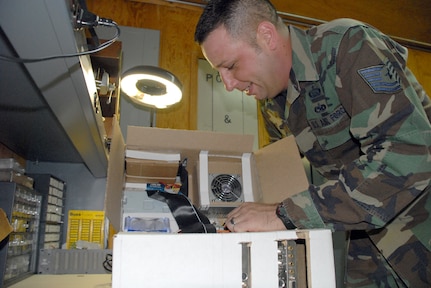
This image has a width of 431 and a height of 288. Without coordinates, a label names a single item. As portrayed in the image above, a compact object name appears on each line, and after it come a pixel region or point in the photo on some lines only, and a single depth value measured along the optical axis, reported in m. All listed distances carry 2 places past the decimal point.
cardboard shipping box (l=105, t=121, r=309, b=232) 1.10
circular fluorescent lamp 1.53
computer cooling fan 1.31
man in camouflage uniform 0.77
